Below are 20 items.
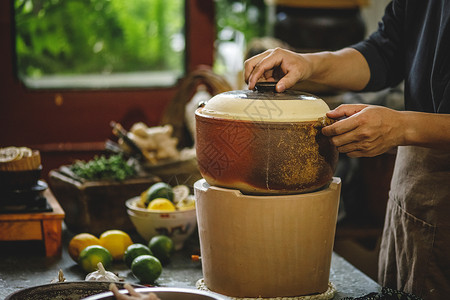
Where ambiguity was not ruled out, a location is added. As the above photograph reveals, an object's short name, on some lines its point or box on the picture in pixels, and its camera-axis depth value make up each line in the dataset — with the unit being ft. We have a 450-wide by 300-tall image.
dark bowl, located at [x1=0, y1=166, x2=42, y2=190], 6.33
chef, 4.78
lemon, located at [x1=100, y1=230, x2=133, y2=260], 6.21
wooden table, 6.41
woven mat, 5.09
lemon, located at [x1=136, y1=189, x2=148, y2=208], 6.95
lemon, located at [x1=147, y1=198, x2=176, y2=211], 6.61
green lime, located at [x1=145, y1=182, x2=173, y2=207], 6.85
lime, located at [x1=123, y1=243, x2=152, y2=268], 5.89
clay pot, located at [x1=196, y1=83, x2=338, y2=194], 4.64
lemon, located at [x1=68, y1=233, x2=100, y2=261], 6.05
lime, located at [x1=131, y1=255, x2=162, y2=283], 5.52
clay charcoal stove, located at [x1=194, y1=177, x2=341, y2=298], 4.83
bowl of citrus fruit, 6.54
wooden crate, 7.24
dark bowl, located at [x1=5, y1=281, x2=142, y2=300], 4.29
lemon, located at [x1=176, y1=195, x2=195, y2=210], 6.73
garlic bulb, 5.12
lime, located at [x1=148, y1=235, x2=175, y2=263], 6.15
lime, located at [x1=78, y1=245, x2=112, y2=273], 5.72
